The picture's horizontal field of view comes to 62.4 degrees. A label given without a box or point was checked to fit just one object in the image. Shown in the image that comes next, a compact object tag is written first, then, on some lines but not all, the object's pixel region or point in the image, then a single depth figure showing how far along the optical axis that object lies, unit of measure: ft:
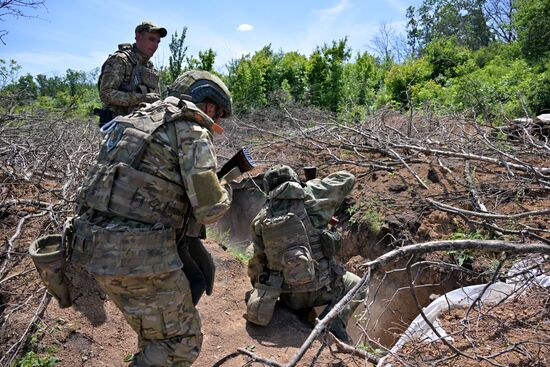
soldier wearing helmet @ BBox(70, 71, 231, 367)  7.26
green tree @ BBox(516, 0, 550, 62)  41.31
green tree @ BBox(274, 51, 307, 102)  47.78
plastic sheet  10.10
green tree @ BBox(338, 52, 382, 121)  45.34
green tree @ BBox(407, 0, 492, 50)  101.09
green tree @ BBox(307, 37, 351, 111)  45.29
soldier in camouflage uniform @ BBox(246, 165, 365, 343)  11.95
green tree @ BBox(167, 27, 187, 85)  41.91
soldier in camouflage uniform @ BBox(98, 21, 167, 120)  13.53
